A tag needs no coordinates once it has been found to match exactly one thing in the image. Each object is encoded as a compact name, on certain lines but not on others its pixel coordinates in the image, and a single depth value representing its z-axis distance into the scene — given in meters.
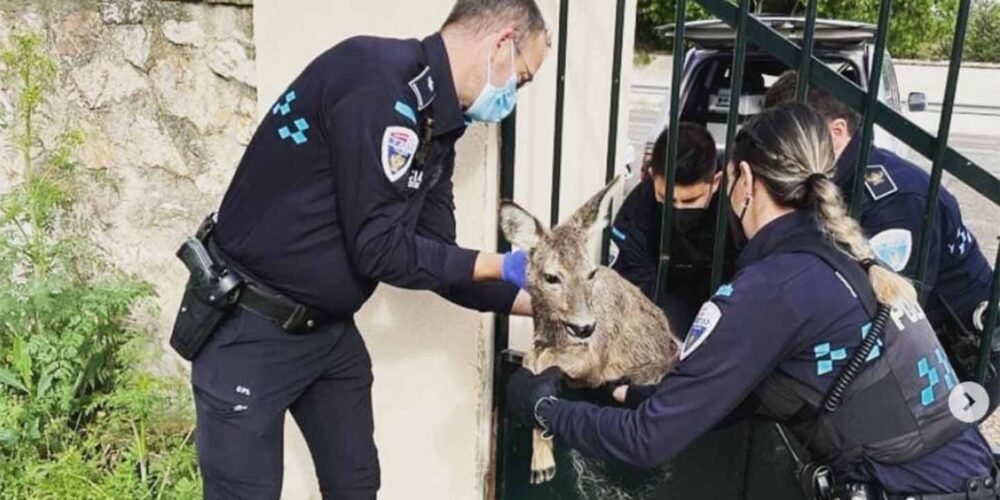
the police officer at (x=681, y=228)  2.65
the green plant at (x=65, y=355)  2.96
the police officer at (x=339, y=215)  1.88
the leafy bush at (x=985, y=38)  18.14
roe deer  1.98
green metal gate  2.26
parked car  5.47
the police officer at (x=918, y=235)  2.48
